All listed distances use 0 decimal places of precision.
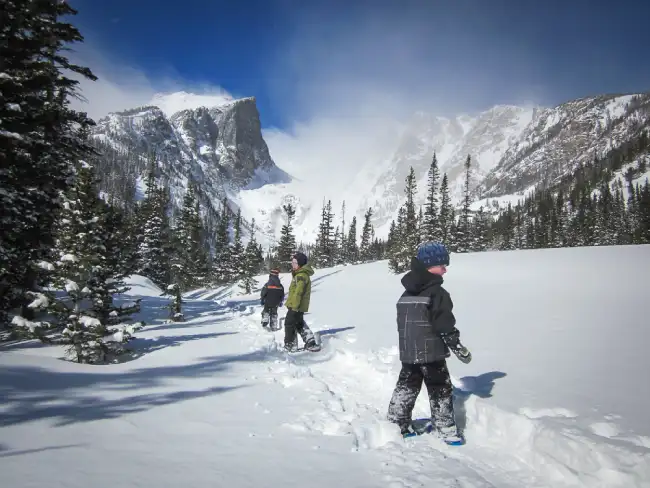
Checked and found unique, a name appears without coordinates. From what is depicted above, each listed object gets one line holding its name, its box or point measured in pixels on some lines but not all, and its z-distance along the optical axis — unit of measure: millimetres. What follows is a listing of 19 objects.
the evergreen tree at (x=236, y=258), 50509
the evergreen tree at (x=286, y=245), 47594
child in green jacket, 7844
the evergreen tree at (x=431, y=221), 37397
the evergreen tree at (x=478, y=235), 66250
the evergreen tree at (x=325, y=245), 64312
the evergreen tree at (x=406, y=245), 34000
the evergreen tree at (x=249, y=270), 35619
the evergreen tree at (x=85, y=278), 7941
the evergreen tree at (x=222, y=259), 56941
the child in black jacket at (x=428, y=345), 3824
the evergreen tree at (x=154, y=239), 35000
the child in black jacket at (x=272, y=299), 10555
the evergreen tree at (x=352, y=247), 82250
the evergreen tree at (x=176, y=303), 14773
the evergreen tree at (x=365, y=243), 86312
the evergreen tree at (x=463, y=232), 54778
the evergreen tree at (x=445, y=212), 51531
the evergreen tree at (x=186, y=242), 15805
